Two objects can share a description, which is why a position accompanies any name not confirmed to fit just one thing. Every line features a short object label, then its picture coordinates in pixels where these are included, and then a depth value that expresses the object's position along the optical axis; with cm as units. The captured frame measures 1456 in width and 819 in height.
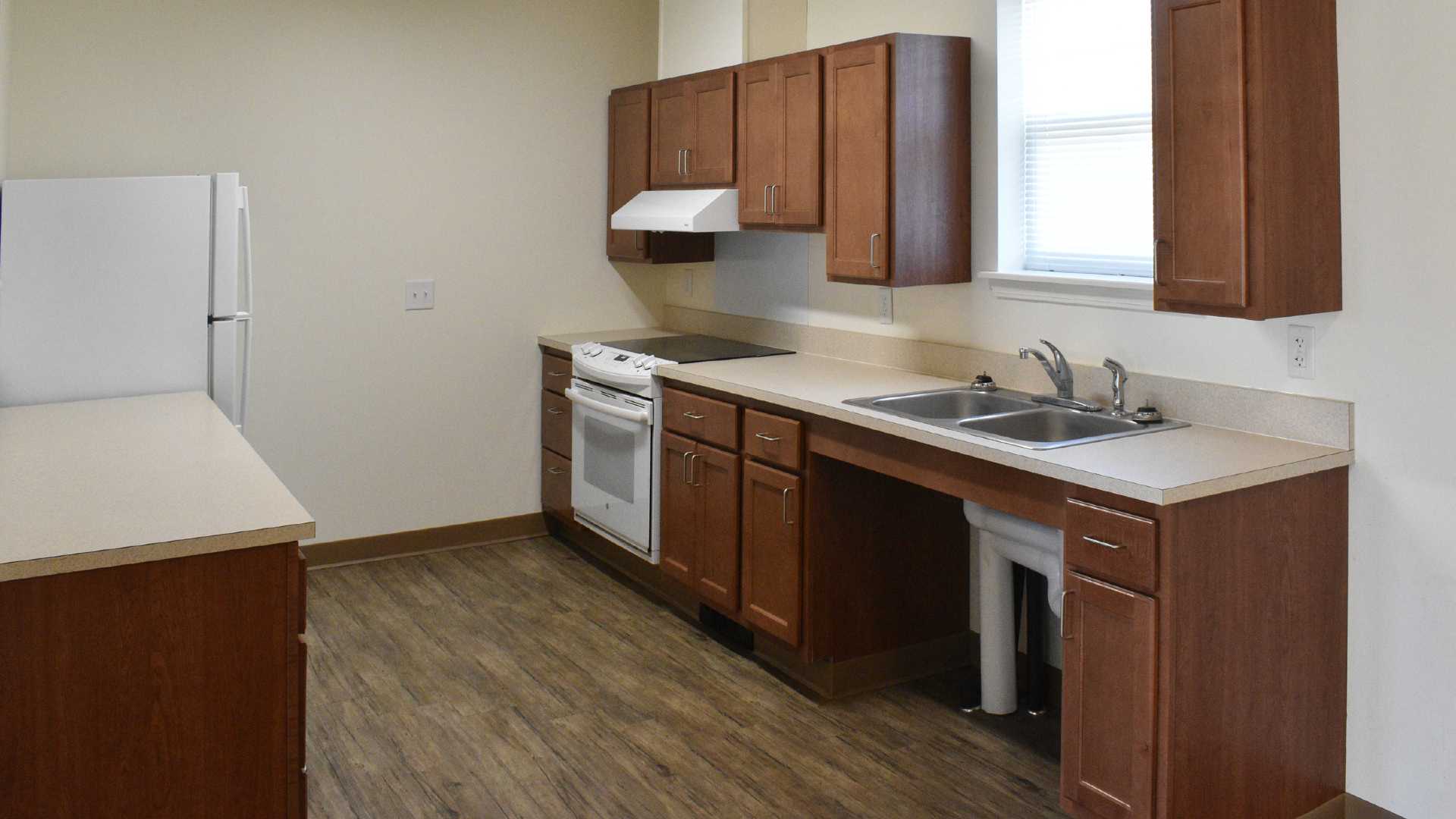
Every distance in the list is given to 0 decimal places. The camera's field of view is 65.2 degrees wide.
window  300
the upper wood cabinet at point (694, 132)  414
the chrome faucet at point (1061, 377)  309
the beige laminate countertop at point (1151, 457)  226
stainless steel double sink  293
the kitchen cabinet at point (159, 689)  180
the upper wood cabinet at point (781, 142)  368
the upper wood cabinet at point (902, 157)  335
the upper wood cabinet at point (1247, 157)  235
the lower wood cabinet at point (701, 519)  367
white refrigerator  317
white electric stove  405
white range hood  408
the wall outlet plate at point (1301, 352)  261
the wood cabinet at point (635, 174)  475
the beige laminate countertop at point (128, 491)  185
